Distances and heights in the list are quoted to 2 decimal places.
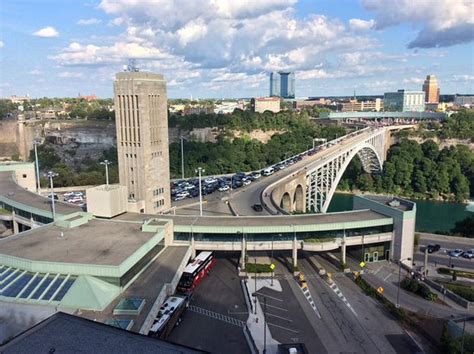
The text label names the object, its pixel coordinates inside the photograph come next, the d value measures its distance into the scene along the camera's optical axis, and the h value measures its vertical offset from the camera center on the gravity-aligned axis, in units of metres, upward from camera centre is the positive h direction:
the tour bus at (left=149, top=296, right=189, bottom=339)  27.12 -14.01
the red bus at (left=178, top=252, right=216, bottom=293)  35.16 -14.10
